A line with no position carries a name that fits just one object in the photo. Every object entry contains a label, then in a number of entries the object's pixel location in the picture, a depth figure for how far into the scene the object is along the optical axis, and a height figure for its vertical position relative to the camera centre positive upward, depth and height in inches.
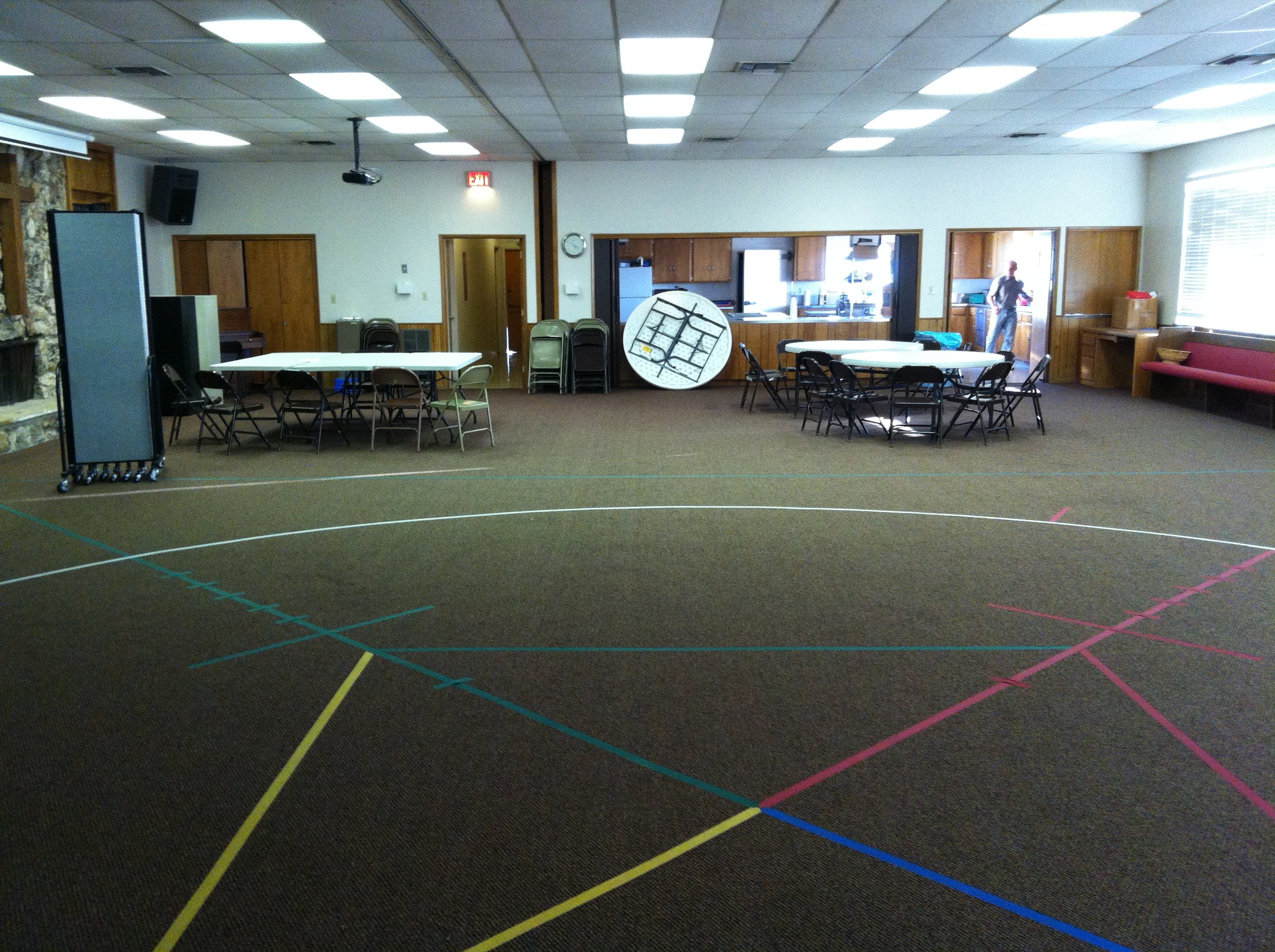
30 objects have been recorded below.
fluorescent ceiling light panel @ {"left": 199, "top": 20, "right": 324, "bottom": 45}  272.7 +75.5
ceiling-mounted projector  442.0 +57.2
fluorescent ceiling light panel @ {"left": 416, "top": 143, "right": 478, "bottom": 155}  497.4 +79.0
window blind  453.7 +25.3
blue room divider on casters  282.2 -10.1
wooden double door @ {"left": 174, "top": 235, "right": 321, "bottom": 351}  566.3 +16.5
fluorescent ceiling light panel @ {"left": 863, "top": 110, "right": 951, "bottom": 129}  417.7 +79.4
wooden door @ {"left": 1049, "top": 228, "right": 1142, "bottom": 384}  561.9 +14.6
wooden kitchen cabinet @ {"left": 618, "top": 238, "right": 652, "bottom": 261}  598.2 +34.9
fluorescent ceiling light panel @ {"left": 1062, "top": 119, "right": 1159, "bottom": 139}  445.4 +80.2
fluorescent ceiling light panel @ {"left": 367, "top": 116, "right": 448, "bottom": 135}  425.4 +78.4
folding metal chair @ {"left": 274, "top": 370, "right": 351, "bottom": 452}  354.0 -33.9
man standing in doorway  608.7 +2.5
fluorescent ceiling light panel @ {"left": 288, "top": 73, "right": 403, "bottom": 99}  340.2 +76.7
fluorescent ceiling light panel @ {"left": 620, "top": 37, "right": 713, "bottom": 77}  298.7 +76.7
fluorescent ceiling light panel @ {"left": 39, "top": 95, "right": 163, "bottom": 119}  378.9 +77.6
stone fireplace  404.5 +7.6
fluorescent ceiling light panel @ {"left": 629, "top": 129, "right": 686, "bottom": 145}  457.4 +78.6
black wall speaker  538.0 +60.9
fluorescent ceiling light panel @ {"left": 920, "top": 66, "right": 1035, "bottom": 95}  336.8 +77.8
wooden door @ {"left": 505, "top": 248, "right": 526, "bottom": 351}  704.4 +10.5
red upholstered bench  420.2 -26.9
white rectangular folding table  373.1 -19.8
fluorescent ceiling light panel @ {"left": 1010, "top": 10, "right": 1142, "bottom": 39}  268.1 +76.1
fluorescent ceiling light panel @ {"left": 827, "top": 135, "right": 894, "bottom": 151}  482.6 +79.6
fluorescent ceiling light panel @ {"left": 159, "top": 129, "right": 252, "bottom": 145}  454.3 +78.3
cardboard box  534.0 -1.8
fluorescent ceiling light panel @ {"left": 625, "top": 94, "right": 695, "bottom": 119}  378.9 +77.4
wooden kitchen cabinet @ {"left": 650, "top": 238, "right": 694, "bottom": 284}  595.8 +28.5
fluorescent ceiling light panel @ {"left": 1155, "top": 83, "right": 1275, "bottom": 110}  365.4 +78.4
